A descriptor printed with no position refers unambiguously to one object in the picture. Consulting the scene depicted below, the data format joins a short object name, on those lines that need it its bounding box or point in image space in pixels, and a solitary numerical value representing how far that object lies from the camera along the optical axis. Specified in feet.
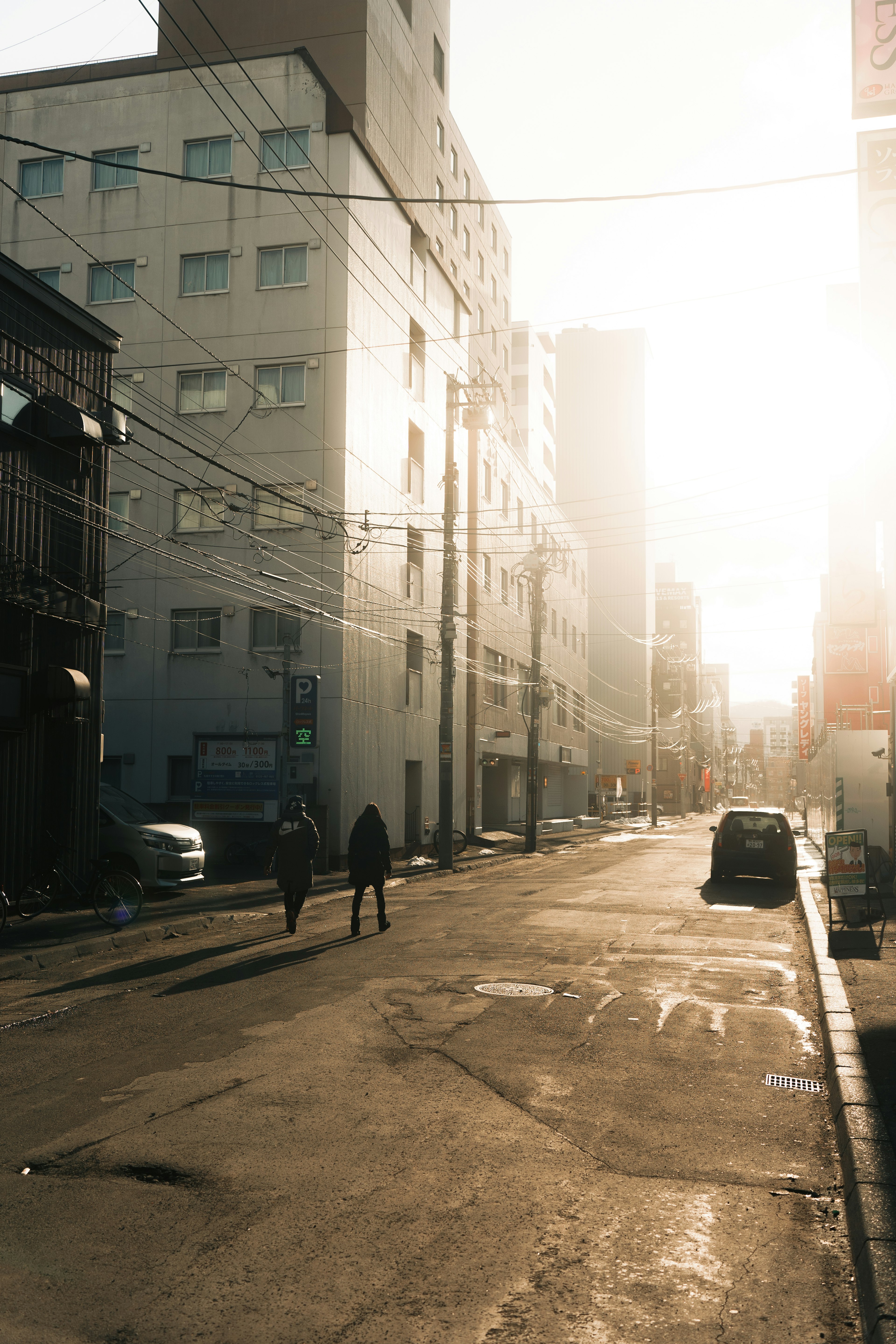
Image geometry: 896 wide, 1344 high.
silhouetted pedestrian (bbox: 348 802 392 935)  46.11
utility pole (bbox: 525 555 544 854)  120.37
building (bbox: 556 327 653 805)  399.85
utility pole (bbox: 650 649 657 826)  243.60
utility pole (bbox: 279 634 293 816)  77.10
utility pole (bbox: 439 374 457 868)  91.45
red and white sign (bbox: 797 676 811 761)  244.42
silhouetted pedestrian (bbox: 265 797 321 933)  44.86
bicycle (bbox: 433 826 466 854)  112.06
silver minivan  58.08
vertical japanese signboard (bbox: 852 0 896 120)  58.54
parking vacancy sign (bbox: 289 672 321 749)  75.66
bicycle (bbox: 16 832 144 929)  47.39
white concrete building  89.81
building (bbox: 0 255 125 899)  51.11
